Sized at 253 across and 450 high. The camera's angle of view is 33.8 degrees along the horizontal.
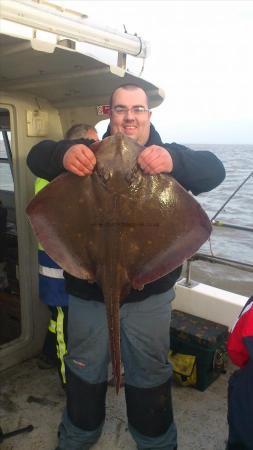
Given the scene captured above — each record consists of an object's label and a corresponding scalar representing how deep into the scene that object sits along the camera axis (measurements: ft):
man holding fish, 7.92
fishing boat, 8.55
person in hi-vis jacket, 11.48
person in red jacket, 6.69
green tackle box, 12.16
